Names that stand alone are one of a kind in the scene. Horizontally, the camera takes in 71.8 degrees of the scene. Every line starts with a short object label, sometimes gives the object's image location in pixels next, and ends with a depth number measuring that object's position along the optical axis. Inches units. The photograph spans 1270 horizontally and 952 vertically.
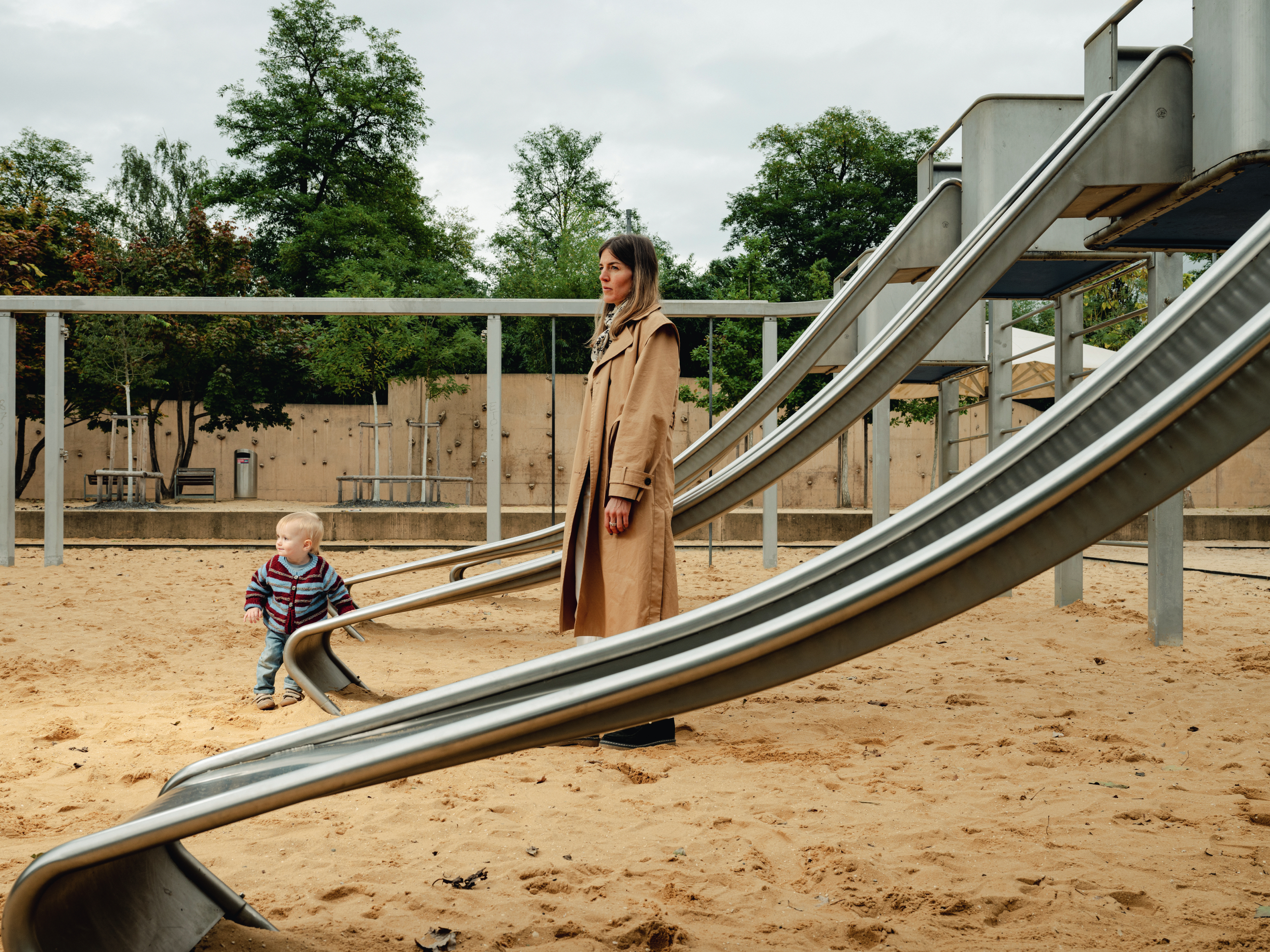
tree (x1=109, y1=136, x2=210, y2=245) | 1171.9
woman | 114.5
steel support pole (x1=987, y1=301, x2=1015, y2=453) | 263.0
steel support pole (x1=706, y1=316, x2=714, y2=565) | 287.5
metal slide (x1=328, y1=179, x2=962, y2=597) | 199.6
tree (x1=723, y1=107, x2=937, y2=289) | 1119.0
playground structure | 43.6
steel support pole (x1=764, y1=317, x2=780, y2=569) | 319.3
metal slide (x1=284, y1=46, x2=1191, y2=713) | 131.3
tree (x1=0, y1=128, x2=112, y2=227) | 1021.2
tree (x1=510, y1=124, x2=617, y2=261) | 1256.2
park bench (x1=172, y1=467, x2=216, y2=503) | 707.4
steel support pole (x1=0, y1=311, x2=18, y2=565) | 318.0
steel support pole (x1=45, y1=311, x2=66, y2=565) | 318.7
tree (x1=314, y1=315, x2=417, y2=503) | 692.7
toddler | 143.9
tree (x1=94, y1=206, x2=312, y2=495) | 696.4
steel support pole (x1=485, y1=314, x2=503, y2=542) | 303.4
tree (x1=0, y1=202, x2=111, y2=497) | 573.0
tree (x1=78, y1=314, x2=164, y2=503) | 611.5
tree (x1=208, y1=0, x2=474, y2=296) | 1023.6
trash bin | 730.8
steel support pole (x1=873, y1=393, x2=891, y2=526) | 318.3
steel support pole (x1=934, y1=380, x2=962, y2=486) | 291.0
